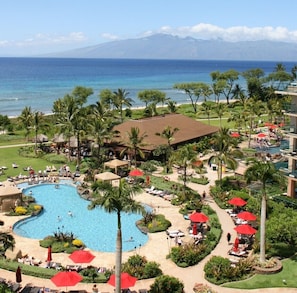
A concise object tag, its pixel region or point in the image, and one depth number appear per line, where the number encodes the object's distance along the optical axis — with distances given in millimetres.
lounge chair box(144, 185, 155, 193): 39203
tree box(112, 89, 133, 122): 69719
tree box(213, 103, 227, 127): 61844
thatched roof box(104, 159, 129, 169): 44062
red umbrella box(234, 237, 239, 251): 26519
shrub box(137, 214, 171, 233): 30500
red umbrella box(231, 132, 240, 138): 58325
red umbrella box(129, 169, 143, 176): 41031
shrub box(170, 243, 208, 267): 25047
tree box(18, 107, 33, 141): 57781
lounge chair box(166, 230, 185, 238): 29031
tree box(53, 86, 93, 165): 48125
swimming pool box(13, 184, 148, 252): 29311
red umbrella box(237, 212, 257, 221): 29250
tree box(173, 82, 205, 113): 94300
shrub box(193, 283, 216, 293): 21759
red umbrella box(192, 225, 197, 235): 28912
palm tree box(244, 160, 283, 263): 24234
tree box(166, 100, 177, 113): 68500
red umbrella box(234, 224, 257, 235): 27203
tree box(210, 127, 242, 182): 38125
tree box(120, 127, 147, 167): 45344
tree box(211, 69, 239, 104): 105156
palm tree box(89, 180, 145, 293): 18562
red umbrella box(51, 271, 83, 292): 20719
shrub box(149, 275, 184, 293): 21031
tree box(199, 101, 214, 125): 74294
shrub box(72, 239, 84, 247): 27641
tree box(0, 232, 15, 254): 20125
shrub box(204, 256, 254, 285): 23062
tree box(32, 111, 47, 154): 54481
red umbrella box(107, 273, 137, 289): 20688
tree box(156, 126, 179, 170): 45844
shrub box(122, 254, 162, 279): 23344
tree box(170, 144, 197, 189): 37000
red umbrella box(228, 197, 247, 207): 32625
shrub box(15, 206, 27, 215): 33500
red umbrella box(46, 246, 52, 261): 25141
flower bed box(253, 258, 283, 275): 23781
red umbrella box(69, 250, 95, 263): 23531
